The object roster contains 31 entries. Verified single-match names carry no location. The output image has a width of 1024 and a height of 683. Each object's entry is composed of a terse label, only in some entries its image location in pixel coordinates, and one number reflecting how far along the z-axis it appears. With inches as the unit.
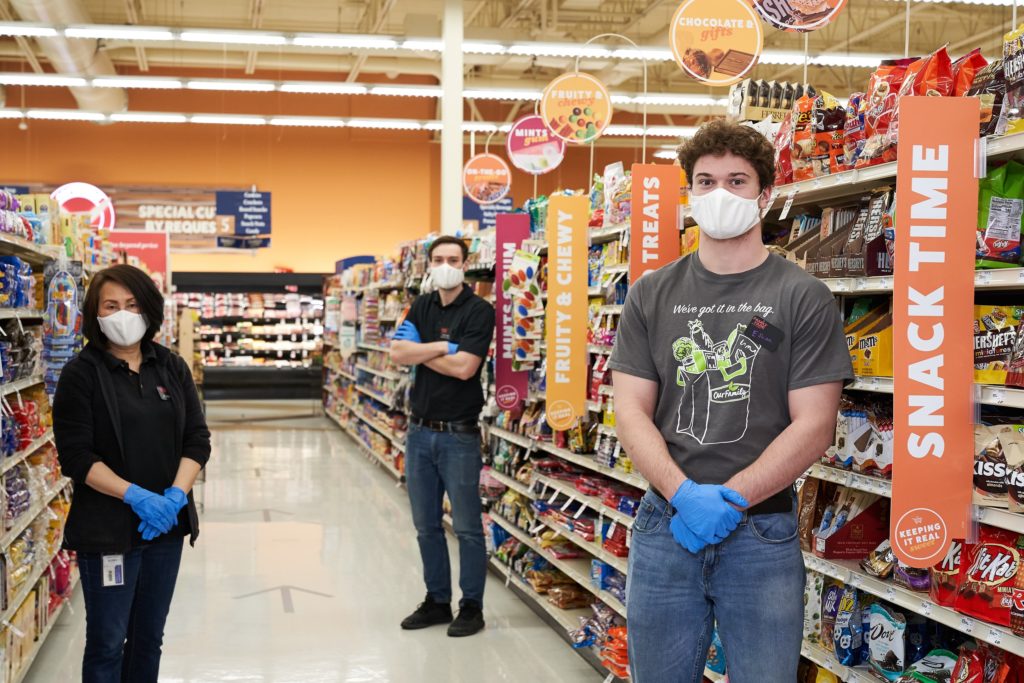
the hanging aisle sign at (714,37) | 226.7
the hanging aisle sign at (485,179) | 485.1
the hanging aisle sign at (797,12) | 166.9
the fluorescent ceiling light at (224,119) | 610.9
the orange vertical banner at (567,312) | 180.5
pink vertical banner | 214.1
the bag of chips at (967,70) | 100.0
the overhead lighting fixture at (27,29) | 425.4
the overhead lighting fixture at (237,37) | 410.3
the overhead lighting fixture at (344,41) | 432.1
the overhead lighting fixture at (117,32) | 411.2
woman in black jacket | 120.3
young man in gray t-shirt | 84.2
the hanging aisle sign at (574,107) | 326.6
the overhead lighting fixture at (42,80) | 540.7
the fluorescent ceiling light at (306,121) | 627.5
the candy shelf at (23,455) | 152.8
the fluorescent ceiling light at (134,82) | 525.3
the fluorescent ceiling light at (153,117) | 603.8
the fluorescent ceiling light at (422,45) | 434.6
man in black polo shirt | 194.9
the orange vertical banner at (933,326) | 94.7
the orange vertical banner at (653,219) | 150.8
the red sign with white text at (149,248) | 422.9
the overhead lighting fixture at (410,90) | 542.3
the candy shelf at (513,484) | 218.5
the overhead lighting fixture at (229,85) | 532.7
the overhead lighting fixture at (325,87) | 529.4
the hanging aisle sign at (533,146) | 387.5
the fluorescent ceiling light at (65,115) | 635.5
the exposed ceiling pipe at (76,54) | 464.4
